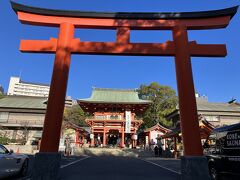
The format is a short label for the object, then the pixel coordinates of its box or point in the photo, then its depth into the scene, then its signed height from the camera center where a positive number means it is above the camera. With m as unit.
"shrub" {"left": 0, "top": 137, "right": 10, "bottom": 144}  26.21 +0.09
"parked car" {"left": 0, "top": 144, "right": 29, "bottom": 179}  6.22 -0.78
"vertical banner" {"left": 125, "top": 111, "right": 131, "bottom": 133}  26.23 +2.78
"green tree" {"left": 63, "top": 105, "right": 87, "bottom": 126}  42.12 +6.16
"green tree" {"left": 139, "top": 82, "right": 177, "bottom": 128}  40.05 +9.34
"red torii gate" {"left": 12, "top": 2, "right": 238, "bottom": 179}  6.48 +3.79
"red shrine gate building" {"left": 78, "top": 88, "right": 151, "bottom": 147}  26.95 +4.45
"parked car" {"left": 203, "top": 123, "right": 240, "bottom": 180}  6.07 -0.17
